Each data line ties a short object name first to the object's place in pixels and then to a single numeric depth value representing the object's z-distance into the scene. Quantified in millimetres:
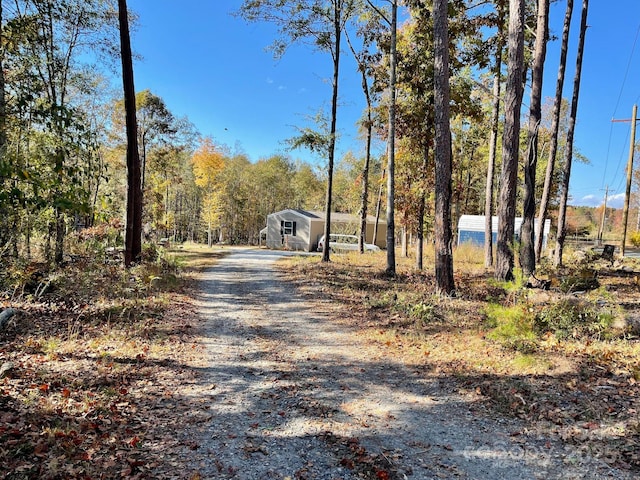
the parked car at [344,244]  24555
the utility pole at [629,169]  19828
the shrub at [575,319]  5441
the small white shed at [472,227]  25091
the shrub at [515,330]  5309
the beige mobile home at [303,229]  29531
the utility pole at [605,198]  42094
